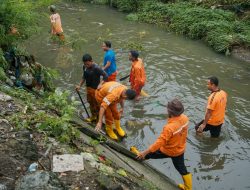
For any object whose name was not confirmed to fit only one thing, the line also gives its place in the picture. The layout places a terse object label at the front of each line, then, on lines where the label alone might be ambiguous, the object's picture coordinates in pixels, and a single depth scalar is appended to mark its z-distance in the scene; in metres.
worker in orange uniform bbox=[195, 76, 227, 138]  7.98
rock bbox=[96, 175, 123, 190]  4.83
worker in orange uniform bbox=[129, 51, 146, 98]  9.80
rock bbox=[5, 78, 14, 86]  8.41
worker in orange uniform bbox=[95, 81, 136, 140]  7.37
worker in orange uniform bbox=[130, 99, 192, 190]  6.29
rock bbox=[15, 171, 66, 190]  4.34
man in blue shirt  10.14
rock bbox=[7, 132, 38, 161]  5.14
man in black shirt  8.83
